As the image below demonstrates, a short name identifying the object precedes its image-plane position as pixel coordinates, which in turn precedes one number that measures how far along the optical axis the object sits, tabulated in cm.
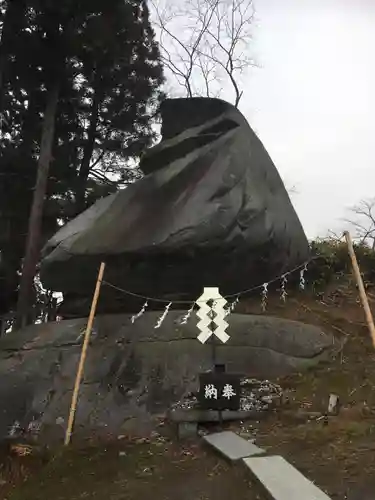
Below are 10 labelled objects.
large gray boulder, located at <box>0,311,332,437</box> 727
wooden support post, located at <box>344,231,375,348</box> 512
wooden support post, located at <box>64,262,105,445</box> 643
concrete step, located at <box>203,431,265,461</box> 499
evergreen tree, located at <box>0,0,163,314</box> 1480
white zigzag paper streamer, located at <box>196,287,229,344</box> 667
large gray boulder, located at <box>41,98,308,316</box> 893
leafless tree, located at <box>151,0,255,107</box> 1975
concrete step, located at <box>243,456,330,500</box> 372
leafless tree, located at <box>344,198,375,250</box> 2391
